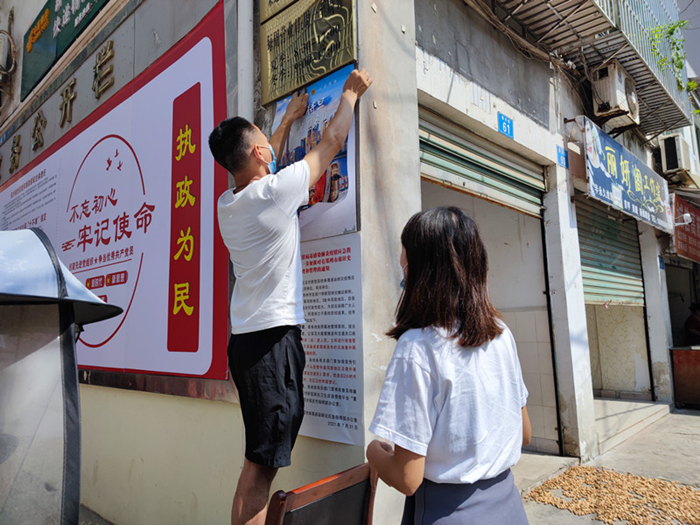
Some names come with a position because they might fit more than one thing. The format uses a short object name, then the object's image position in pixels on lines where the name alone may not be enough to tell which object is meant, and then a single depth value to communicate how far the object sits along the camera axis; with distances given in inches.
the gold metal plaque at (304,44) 96.9
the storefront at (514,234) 150.7
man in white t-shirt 75.2
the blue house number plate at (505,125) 161.6
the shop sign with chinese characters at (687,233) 317.4
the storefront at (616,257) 217.2
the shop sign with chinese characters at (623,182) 205.0
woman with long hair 48.6
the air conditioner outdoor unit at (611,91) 218.7
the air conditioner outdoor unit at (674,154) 306.5
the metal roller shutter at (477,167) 135.7
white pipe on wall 113.0
